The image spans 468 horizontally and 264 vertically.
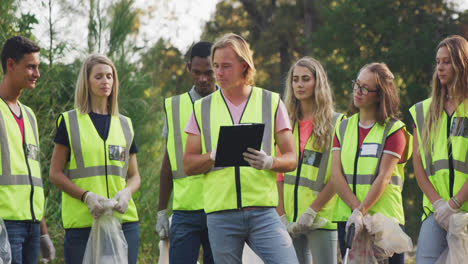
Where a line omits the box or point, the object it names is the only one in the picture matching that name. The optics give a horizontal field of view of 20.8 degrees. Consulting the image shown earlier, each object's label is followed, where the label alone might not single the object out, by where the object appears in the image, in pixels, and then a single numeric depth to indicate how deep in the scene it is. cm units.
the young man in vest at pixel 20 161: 847
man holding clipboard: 751
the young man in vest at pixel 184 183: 945
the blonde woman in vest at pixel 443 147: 850
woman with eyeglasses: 954
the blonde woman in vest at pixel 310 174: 997
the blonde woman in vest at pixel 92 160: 921
